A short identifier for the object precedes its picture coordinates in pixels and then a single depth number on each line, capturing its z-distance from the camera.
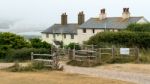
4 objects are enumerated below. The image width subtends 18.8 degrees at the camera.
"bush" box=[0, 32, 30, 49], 48.75
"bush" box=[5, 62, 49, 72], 31.55
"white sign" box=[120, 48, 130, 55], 36.59
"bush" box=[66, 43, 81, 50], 49.75
